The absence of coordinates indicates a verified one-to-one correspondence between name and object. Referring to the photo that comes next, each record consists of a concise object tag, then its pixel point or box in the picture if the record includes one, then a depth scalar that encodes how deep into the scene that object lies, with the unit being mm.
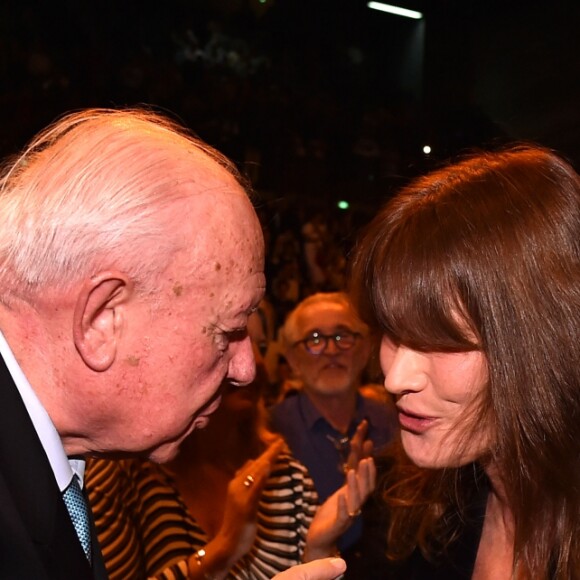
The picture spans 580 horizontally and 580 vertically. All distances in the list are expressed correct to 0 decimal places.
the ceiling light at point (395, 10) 7681
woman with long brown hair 1269
